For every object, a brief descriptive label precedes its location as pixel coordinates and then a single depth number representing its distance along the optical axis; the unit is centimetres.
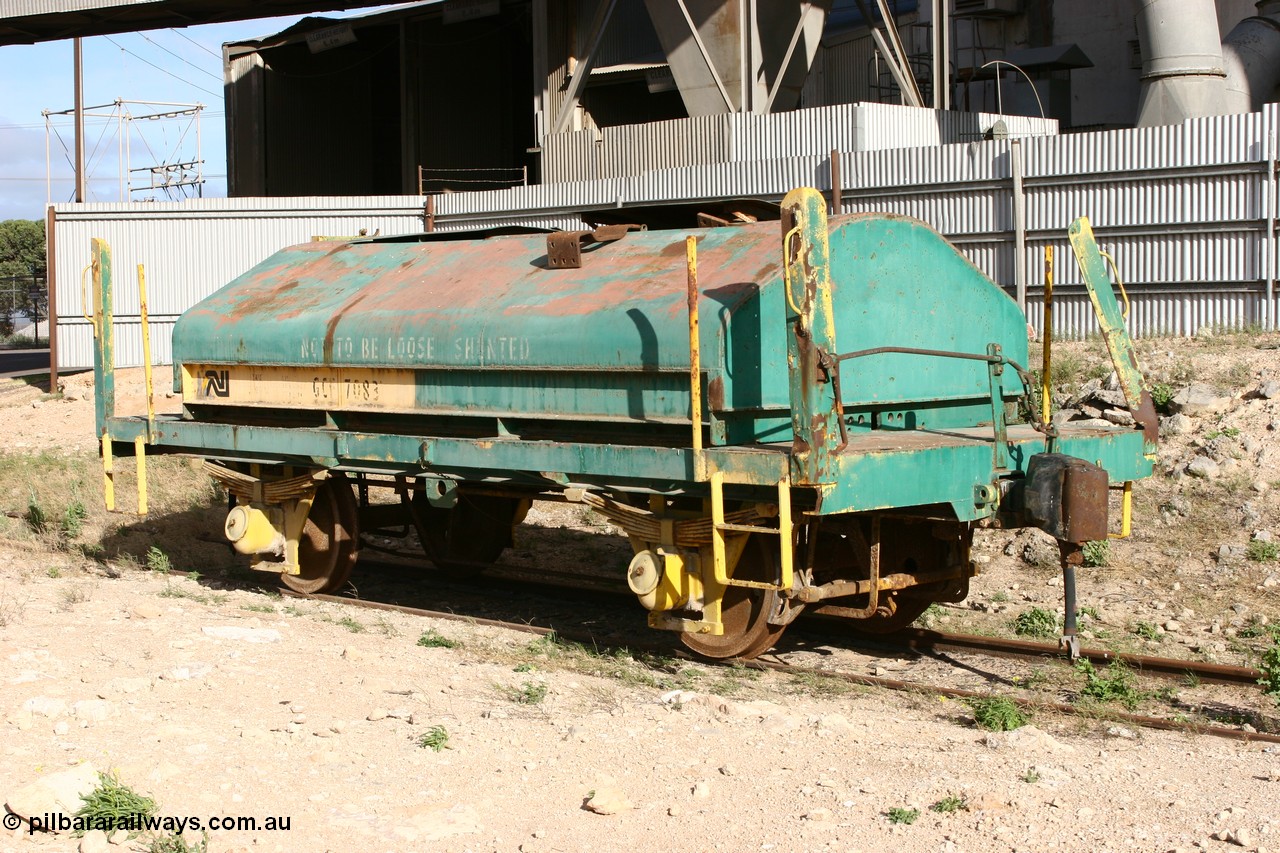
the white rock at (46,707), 639
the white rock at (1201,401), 1252
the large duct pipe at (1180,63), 1866
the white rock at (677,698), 682
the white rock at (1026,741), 600
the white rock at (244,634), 823
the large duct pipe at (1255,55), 2417
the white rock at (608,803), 529
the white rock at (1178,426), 1234
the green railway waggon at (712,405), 671
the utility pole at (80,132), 2659
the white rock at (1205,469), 1151
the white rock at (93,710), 635
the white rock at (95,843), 492
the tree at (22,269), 5803
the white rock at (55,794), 517
